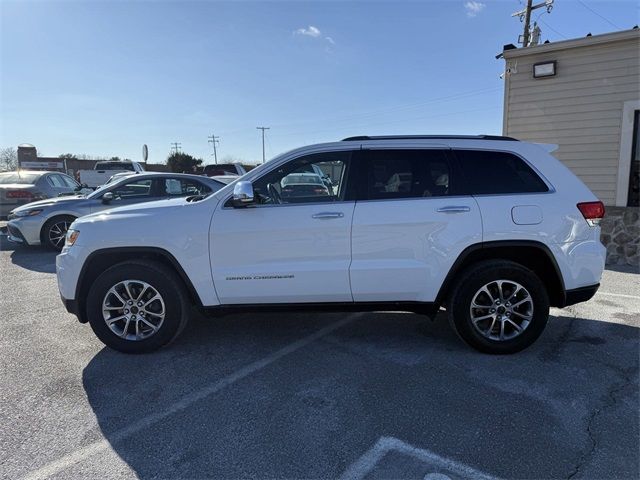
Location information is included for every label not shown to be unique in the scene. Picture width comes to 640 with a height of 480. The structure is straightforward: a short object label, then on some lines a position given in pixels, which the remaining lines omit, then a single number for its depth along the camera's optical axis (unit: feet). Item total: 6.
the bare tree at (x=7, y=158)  159.55
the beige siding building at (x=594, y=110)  26.63
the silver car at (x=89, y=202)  27.12
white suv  12.09
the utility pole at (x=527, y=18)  80.04
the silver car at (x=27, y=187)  34.83
